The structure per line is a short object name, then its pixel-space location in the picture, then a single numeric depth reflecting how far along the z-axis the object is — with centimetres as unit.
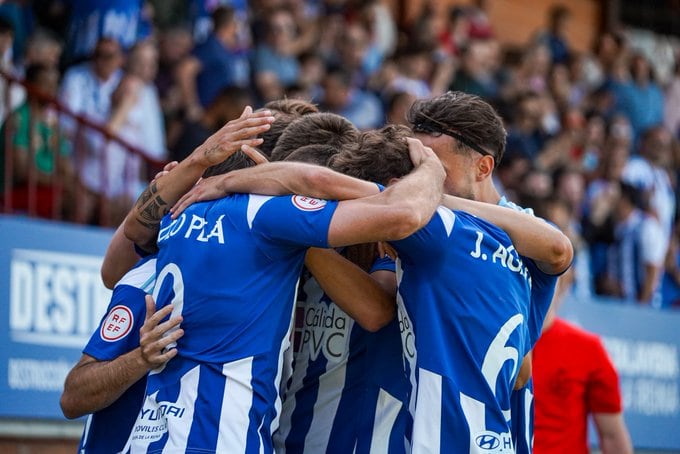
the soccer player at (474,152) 864
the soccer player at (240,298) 759
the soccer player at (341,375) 855
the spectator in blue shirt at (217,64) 2177
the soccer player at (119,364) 783
